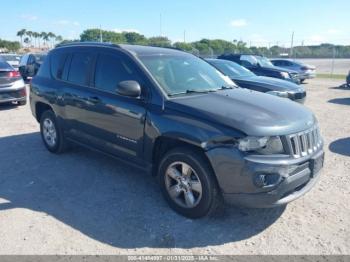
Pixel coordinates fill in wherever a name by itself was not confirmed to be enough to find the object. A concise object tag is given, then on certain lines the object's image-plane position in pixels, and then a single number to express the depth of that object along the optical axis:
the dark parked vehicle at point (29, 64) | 17.48
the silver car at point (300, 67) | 21.31
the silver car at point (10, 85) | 9.80
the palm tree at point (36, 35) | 119.14
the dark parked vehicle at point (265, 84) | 8.72
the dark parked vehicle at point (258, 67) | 13.37
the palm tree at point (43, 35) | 120.25
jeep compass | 3.33
